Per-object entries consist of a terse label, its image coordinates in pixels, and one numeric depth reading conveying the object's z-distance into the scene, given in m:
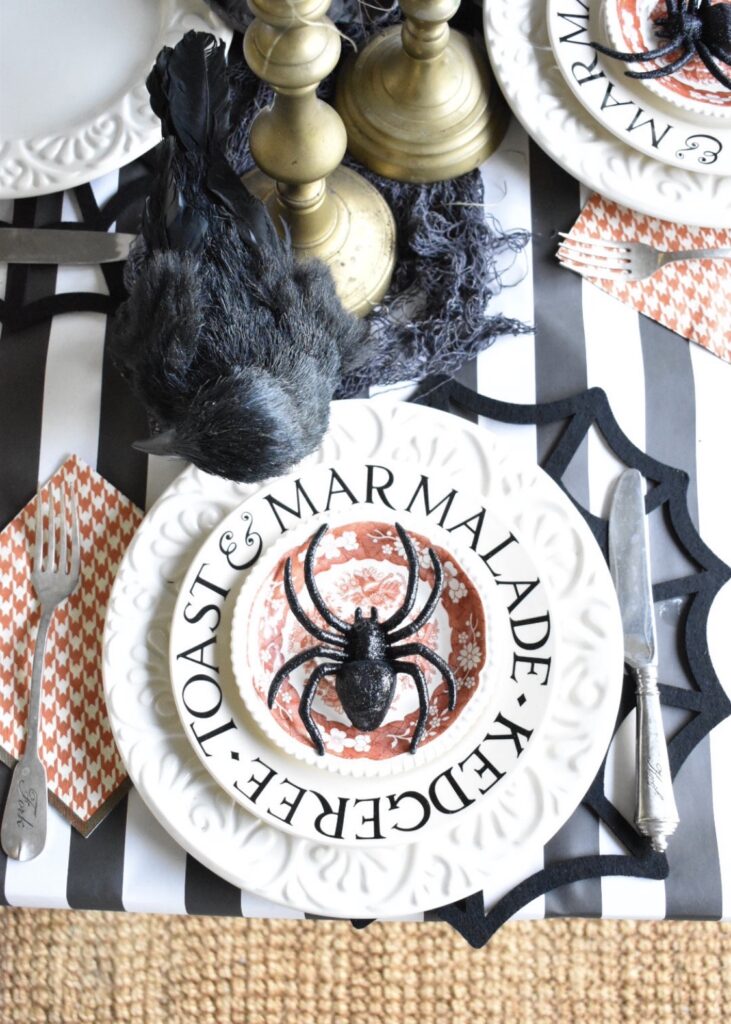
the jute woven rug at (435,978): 1.36
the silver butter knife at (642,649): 0.77
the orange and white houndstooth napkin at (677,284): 0.87
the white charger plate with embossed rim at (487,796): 0.74
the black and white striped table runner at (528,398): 0.80
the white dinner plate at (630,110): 0.82
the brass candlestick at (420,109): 0.83
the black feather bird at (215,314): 0.61
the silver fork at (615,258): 0.86
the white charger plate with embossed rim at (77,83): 0.86
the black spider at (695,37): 0.80
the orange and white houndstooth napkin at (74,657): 0.79
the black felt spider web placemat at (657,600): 0.78
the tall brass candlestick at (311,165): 0.55
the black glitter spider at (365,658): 0.72
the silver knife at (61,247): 0.86
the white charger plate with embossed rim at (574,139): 0.83
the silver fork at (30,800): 0.79
